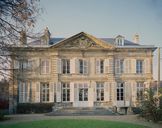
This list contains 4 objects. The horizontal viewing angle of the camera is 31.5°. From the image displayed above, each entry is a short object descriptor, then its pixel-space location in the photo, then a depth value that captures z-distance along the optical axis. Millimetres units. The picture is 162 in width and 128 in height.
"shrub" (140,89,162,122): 20527
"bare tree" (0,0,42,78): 8758
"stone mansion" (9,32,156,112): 32656
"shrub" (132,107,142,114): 30850
